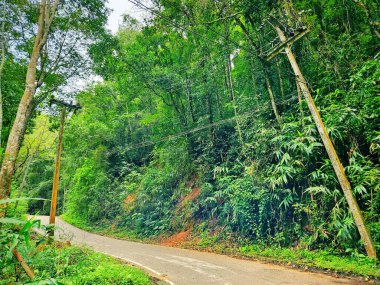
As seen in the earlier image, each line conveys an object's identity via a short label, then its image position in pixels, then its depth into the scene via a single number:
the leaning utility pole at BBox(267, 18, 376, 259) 6.37
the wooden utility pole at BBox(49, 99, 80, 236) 9.95
